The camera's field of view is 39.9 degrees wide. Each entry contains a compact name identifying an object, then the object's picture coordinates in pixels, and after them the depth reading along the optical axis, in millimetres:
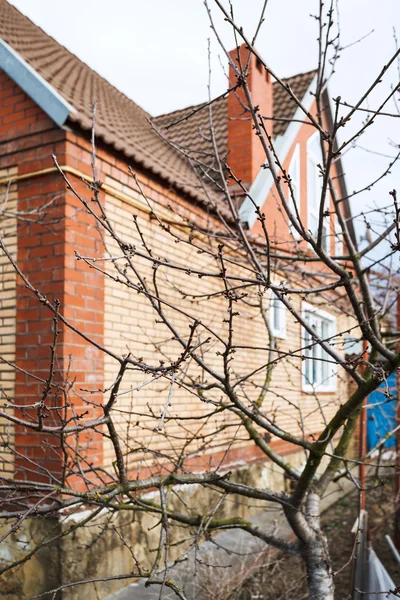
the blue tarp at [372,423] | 13680
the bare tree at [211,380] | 2191
